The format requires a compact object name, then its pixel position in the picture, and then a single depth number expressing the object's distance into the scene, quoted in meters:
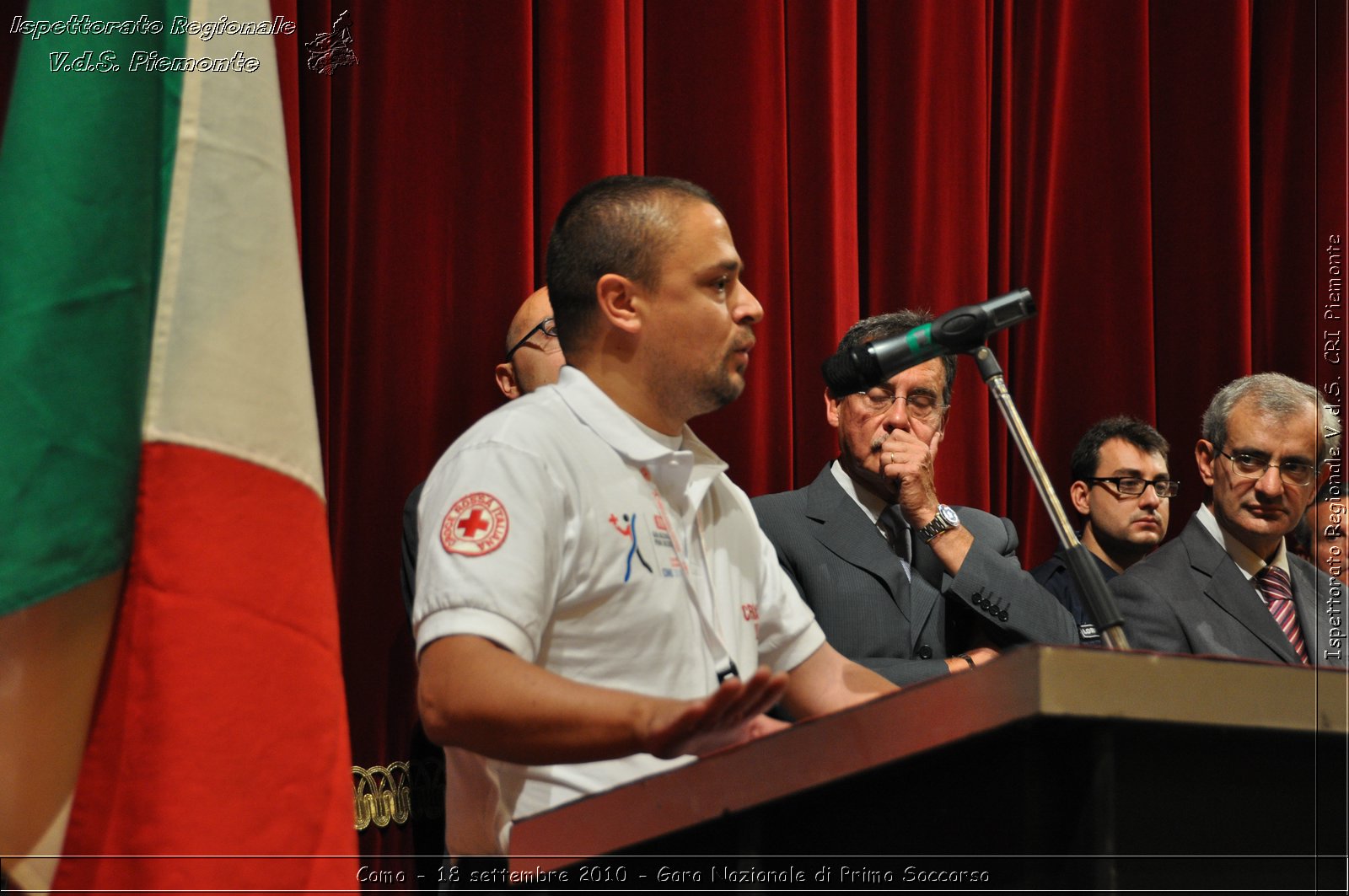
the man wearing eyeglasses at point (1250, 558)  2.69
